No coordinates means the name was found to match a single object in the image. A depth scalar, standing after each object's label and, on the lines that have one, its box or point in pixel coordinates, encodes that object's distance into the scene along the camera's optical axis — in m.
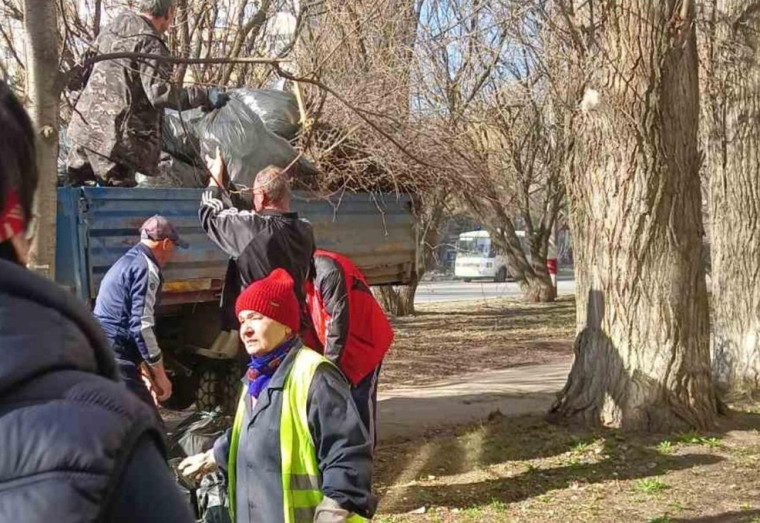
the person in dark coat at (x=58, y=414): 1.02
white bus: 40.89
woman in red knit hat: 3.24
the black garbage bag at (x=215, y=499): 3.75
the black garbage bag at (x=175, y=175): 7.06
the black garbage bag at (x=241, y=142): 6.65
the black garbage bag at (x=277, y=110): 7.18
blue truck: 6.12
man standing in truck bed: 5.52
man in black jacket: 5.18
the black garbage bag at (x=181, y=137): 7.00
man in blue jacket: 5.48
